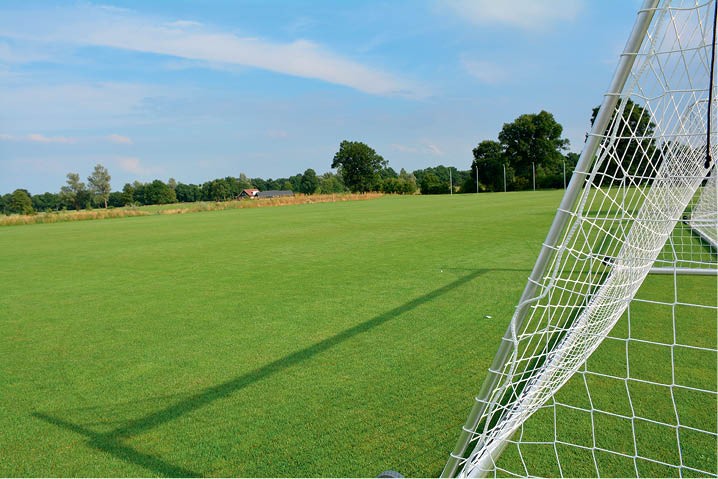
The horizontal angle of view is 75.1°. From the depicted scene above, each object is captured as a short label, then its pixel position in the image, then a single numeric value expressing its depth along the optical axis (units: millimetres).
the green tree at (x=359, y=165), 78000
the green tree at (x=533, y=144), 67188
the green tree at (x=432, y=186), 69938
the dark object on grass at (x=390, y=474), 2045
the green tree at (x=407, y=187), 70938
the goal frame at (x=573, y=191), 1380
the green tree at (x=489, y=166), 67688
